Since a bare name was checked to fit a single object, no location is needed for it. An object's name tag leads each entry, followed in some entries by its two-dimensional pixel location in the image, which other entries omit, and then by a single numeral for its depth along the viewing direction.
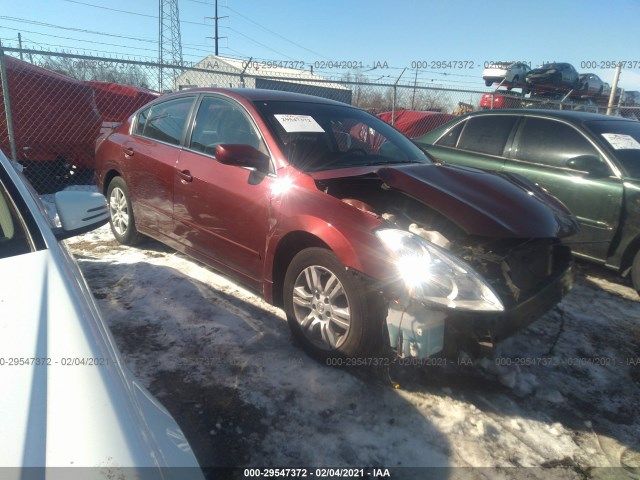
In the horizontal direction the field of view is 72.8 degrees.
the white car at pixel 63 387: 0.98
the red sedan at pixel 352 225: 2.30
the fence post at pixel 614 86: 11.18
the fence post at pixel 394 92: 9.14
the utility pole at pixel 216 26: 41.16
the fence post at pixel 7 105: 5.59
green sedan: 4.09
